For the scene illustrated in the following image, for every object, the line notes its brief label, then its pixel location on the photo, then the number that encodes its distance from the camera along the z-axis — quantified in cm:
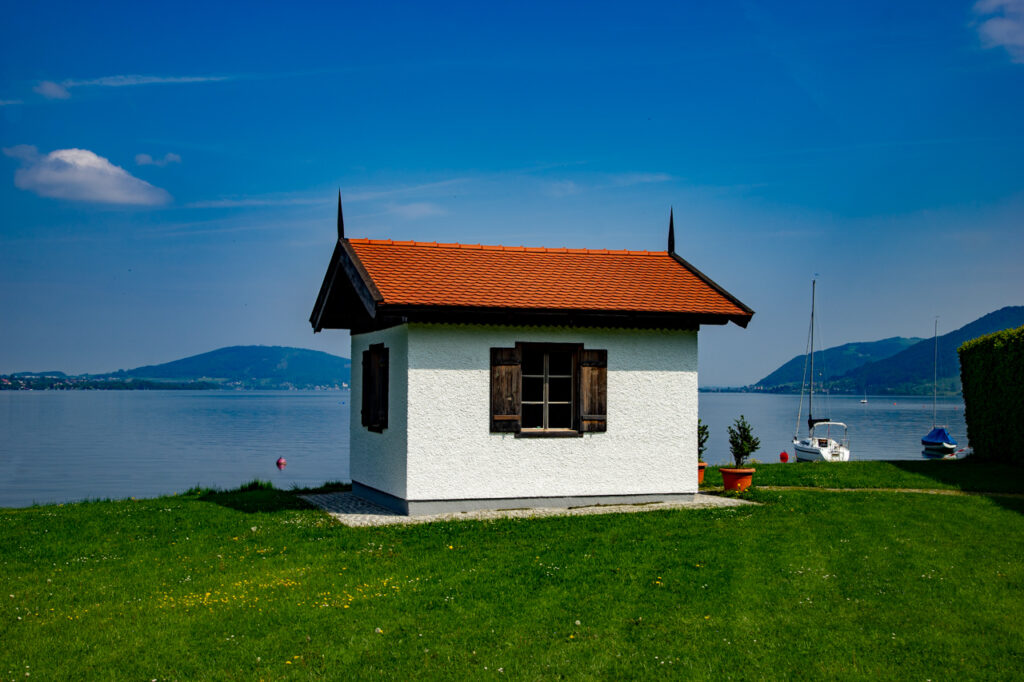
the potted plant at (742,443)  2214
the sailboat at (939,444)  5584
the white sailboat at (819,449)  4434
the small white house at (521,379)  1530
